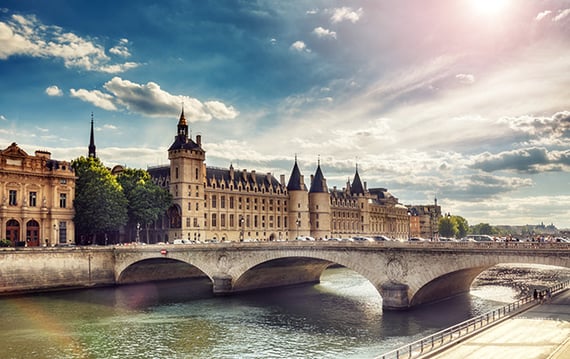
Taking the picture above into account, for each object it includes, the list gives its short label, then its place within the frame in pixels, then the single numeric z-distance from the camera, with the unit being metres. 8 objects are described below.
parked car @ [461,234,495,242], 75.47
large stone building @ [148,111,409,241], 120.31
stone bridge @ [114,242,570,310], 52.22
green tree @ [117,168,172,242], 105.12
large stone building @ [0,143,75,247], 87.25
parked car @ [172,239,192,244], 95.46
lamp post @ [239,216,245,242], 134.93
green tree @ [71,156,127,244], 95.81
